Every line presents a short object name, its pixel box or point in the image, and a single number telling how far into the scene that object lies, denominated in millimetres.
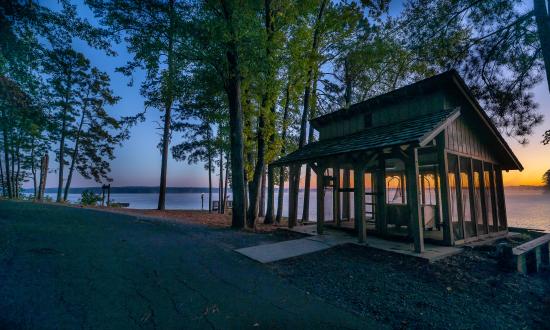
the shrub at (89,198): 18473
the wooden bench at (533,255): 5782
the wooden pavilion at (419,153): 6668
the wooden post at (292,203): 10208
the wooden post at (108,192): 19423
